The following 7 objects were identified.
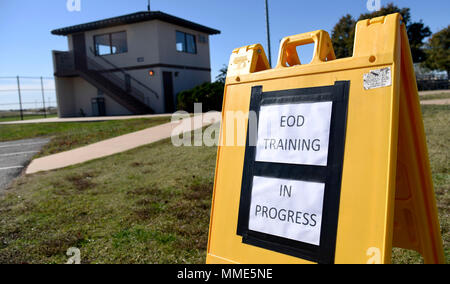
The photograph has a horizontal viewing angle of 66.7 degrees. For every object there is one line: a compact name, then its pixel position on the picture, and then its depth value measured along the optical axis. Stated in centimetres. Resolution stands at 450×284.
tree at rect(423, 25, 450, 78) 2809
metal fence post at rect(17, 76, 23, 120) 2669
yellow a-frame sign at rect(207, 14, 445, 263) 157
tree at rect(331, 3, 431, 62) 2956
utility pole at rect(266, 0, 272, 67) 1099
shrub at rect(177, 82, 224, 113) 1852
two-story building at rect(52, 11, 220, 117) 2147
